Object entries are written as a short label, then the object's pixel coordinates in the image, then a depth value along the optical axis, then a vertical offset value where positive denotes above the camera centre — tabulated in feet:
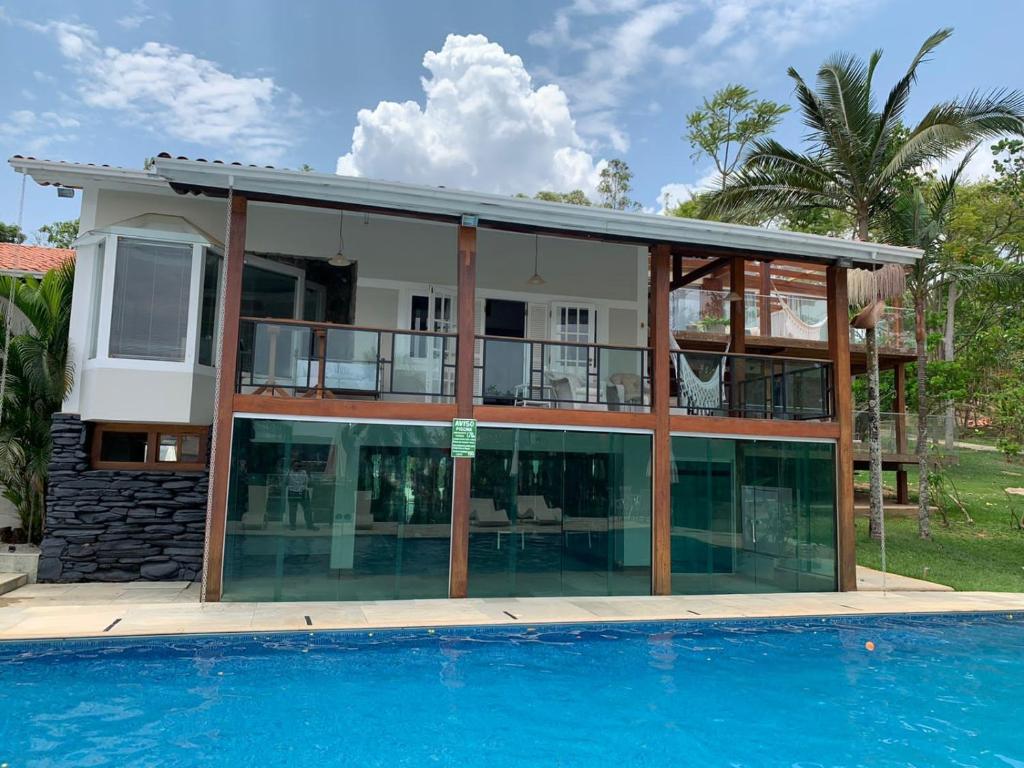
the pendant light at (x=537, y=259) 42.86 +11.49
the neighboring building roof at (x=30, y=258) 43.55 +11.07
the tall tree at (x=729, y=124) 86.12 +38.92
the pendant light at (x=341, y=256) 40.06 +10.44
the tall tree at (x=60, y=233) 92.53 +25.93
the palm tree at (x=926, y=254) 52.65 +15.27
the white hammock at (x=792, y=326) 58.08 +10.25
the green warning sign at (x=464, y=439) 32.55 +0.45
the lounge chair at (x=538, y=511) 33.58 -2.71
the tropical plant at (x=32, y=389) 35.14 +2.31
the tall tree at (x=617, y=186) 114.52 +41.12
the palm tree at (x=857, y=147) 44.83 +19.90
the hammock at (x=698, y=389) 37.78 +3.37
